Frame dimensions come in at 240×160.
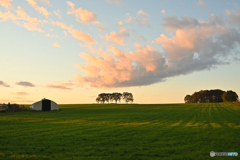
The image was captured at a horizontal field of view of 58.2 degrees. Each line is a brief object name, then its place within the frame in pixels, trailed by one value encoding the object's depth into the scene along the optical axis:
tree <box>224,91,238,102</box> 171.12
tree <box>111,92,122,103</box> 197.80
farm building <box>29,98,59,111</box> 75.19
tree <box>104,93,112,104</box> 195.85
